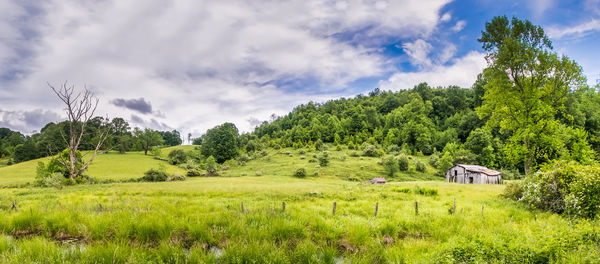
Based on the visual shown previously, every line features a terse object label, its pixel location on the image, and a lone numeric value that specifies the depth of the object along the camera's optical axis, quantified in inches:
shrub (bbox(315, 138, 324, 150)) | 3976.1
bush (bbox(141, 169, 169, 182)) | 1756.4
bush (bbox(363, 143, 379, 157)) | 3299.7
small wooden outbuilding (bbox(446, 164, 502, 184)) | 1962.4
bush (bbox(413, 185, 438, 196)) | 968.9
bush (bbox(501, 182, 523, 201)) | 698.2
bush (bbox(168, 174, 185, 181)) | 1806.1
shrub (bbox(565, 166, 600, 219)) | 427.5
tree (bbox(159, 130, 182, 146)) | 6092.5
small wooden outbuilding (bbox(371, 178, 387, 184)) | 2004.2
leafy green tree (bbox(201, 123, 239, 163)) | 3720.5
